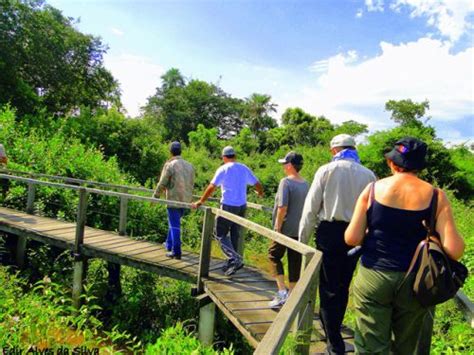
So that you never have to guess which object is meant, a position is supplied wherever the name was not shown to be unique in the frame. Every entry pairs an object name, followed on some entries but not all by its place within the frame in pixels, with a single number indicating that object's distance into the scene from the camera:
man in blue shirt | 4.91
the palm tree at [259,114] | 53.50
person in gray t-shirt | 3.93
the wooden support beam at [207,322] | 4.94
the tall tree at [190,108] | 46.47
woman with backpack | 2.29
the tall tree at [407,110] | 29.50
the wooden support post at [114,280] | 7.16
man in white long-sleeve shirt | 3.11
